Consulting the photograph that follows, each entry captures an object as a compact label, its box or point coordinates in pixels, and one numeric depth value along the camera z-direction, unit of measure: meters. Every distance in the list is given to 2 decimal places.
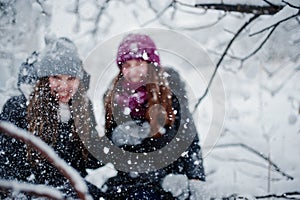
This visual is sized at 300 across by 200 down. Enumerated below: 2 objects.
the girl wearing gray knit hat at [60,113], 2.18
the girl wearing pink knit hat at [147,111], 2.20
